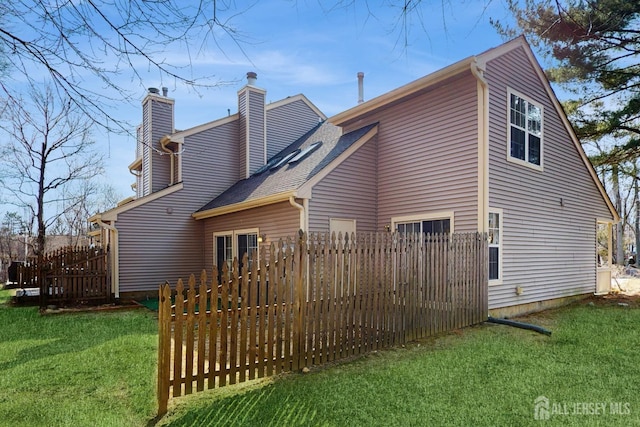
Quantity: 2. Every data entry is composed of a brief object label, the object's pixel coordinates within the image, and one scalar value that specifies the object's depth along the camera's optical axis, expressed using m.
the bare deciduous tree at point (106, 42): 2.62
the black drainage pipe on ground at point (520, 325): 6.64
